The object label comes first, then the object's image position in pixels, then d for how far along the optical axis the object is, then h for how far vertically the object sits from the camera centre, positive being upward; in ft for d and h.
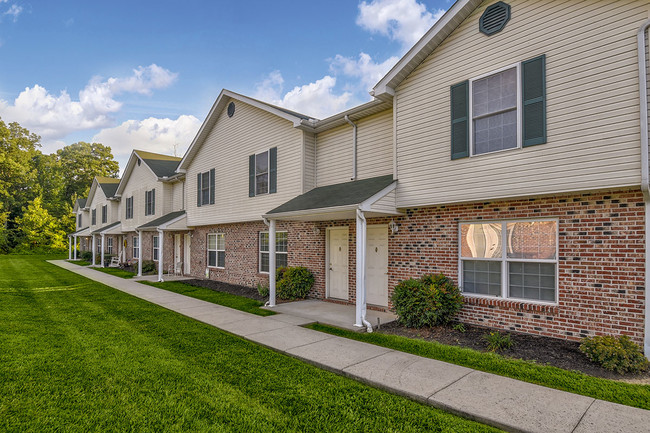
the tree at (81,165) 170.19 +25.78
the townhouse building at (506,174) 17.78 +2.58
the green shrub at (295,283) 35.45 -6.86
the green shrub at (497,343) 19.07 -7.01
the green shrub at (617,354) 15.57 -6.41
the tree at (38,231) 132.36 -5.34
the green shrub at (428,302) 22.59 -5.66
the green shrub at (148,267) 64.13 -9.26
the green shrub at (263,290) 37.33 -8.03
